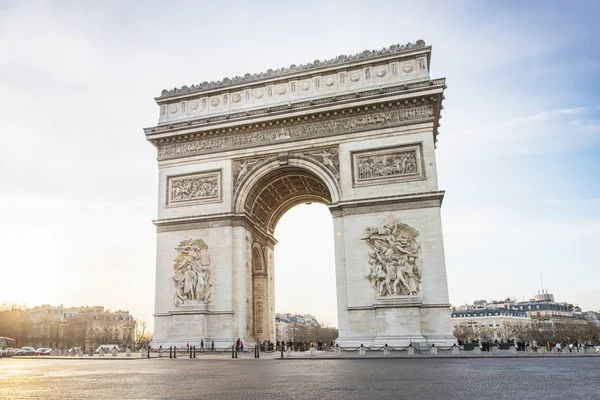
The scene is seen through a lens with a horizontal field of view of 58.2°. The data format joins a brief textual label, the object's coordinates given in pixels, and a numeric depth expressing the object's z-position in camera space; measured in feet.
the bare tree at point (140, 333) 274.93
